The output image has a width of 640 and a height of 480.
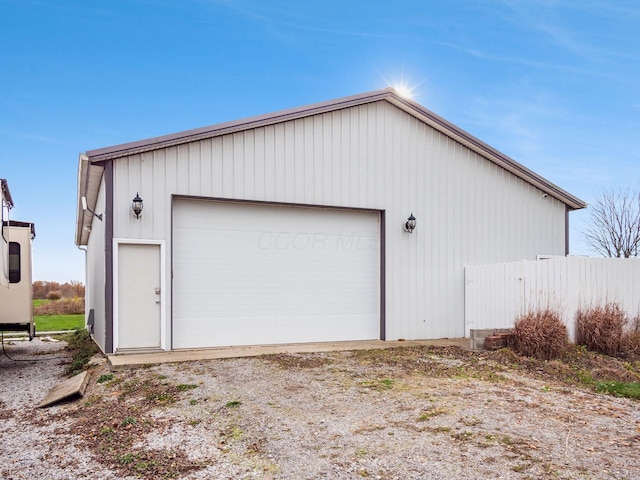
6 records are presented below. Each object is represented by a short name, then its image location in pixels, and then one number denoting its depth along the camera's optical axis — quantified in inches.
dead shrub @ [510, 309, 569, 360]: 286.6
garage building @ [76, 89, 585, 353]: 312.7
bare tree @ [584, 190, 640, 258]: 795.4
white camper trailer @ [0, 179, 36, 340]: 327.6
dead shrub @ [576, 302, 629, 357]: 307.0
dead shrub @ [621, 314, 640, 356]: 306.2
